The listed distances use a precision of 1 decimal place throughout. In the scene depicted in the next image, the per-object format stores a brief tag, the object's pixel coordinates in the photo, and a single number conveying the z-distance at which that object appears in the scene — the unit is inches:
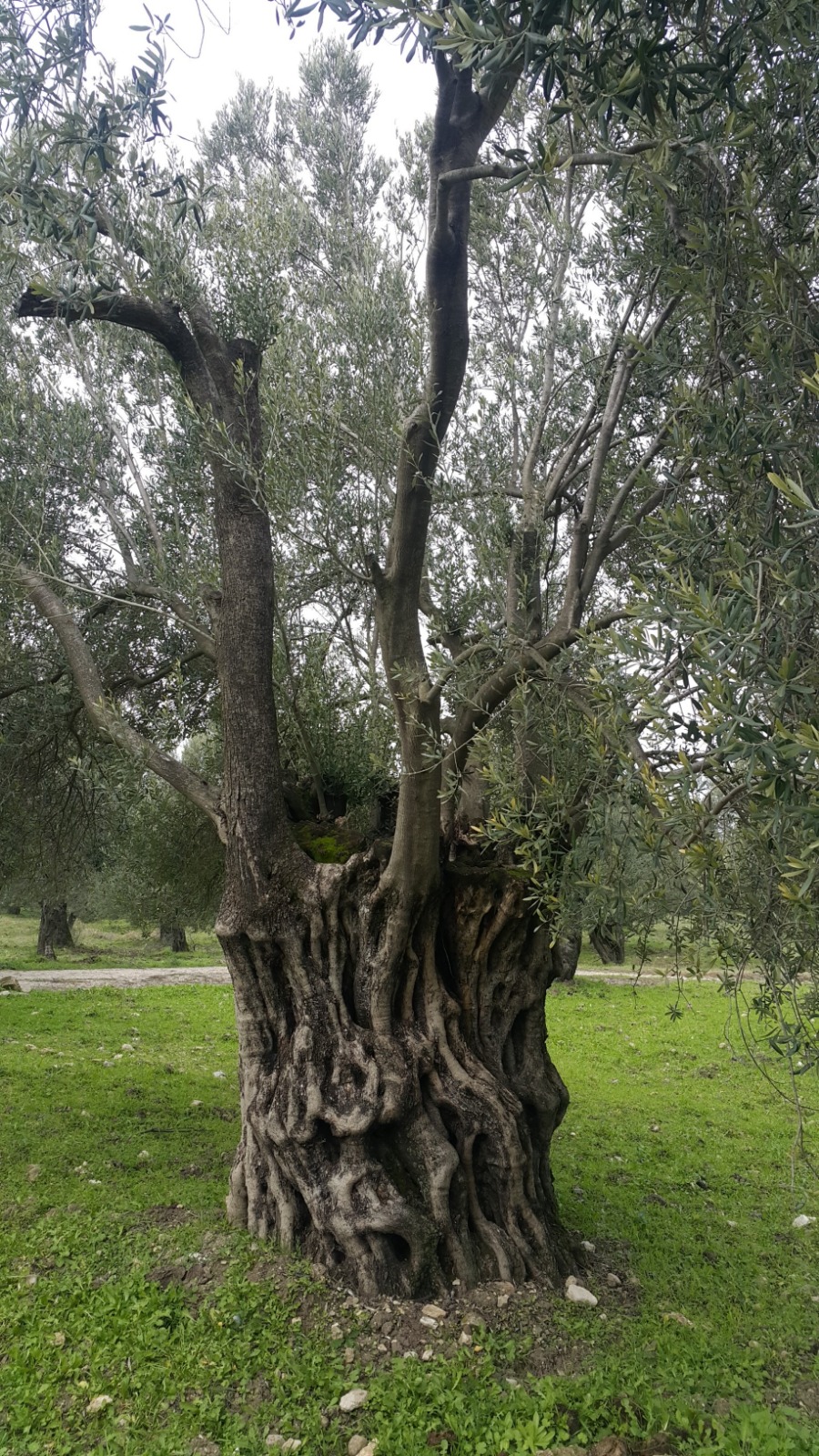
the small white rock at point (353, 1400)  194.1
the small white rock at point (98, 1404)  192.4
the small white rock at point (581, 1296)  242.5
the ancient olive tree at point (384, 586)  217.0
